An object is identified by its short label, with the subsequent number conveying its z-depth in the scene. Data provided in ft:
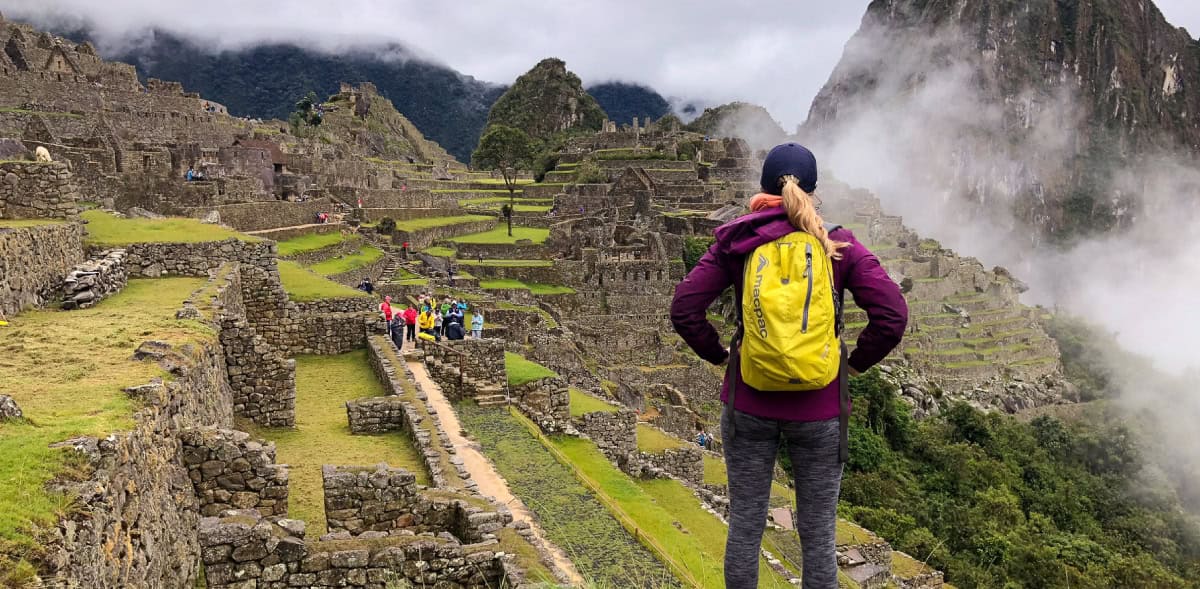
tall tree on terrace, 264.72
